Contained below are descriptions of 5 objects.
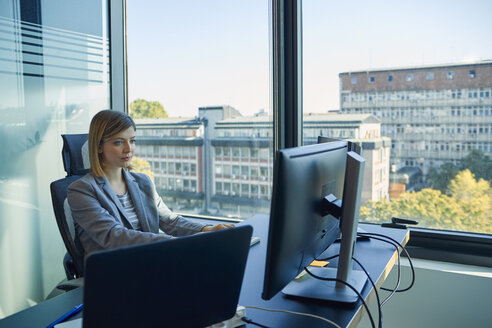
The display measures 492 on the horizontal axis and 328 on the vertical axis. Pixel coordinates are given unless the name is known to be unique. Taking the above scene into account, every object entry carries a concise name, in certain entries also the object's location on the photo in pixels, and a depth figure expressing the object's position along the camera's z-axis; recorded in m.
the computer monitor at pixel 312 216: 1.01
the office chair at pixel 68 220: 1.75
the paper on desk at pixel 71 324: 1.05
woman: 1.67
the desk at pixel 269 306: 1.12
